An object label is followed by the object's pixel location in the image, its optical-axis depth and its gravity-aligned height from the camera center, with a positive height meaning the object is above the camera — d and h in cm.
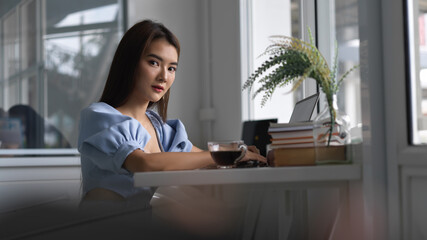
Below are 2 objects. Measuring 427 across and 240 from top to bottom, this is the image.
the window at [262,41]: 312 +62
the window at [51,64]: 342 +54
